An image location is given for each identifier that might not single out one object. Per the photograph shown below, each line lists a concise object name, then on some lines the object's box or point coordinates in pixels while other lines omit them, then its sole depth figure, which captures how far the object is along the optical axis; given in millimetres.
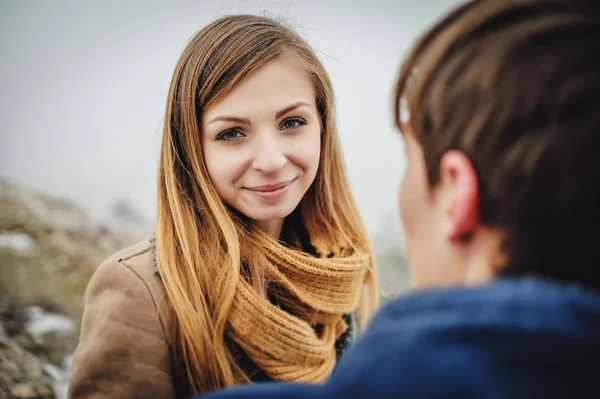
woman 1285
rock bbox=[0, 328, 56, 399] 1724
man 619
